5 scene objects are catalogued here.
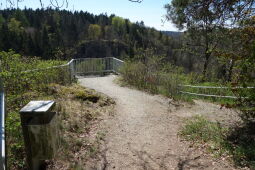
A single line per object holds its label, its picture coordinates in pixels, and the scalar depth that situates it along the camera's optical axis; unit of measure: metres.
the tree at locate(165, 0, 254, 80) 4.73
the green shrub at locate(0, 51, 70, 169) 3.02
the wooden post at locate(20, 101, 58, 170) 2.43
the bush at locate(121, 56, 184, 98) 8.66
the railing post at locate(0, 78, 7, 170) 2.04
